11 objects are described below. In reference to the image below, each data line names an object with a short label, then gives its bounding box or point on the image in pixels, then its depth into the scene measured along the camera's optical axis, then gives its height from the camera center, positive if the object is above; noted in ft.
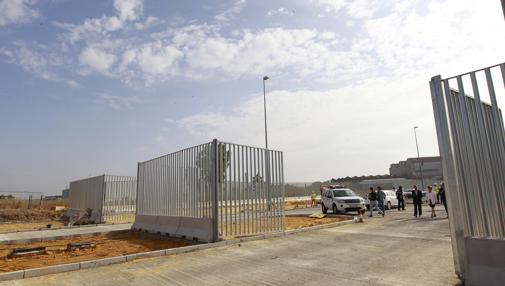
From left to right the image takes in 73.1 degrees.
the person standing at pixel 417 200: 64.51 -0.74
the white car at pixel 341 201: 74.08 -0.46
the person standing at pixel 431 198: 62.05 -0.45
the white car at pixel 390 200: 89.97 -0.83
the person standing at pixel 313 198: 123.08 +0.54
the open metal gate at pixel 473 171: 16.60 +1.17
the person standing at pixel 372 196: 72.40 +0.37
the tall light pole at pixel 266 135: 101.60 +19.72
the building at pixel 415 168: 272.10 +23.24
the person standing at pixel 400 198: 83.41 -0.33
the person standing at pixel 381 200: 69.11 -0.51
